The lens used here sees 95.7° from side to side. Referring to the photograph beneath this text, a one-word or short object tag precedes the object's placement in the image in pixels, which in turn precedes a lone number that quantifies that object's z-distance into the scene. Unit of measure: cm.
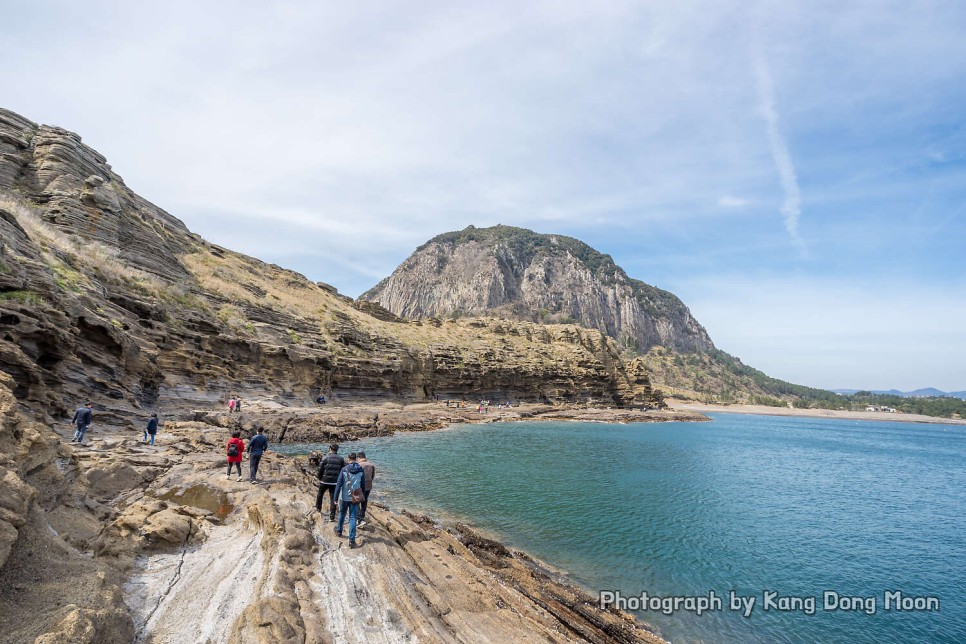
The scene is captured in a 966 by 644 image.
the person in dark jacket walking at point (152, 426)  1878
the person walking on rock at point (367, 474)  1152
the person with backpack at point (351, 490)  1077
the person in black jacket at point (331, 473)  1219
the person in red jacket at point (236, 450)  1447
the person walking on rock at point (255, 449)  1458
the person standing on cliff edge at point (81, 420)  1641
